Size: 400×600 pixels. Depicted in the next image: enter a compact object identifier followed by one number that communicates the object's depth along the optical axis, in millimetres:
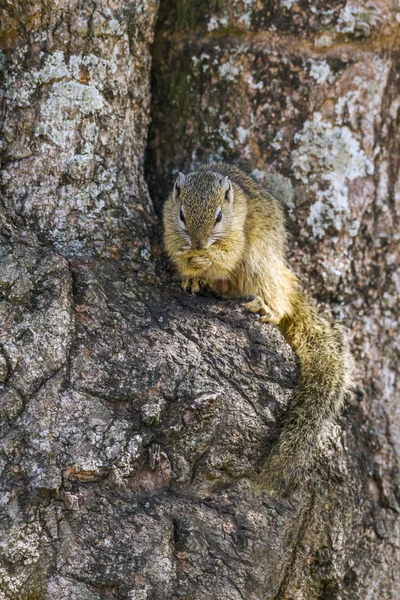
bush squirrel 7059
